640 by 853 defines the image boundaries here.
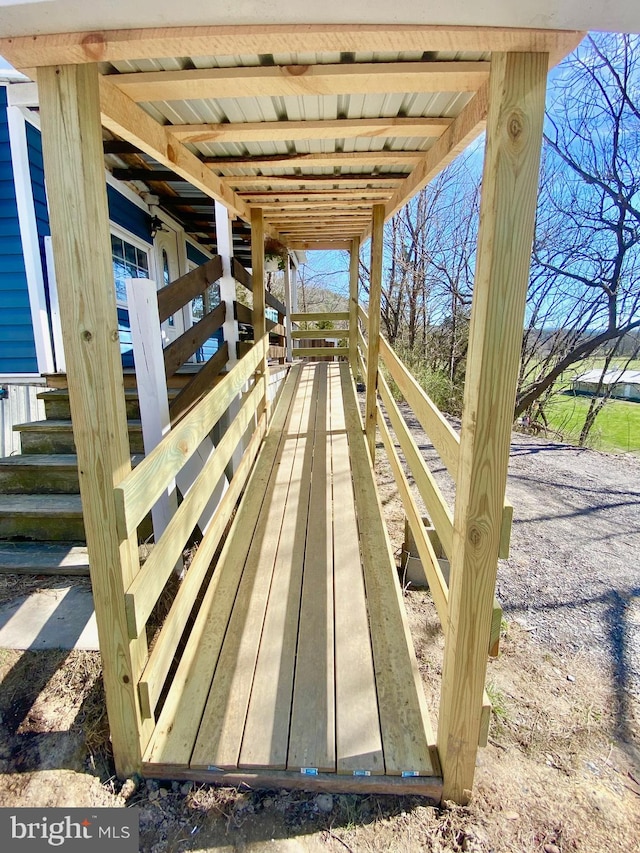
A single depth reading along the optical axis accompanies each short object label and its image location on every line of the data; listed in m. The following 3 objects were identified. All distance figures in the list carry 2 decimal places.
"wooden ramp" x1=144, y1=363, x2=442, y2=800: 1.33
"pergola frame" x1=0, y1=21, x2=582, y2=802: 0.99
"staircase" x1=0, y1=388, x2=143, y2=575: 2.48
